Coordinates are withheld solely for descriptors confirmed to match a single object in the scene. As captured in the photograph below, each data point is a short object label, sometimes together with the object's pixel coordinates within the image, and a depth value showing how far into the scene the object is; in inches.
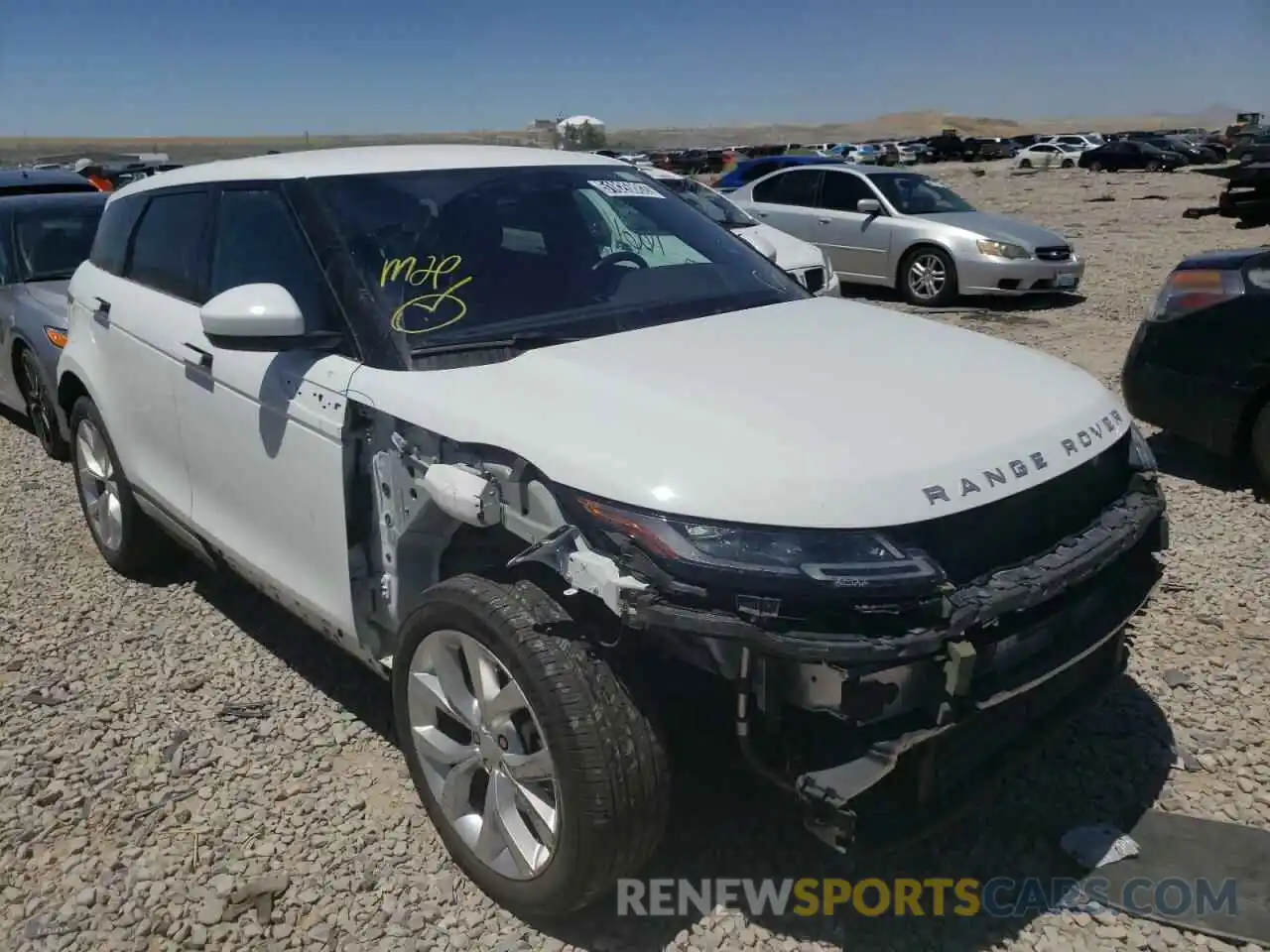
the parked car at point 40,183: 315.0
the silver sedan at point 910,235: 436.5
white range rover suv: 85.2
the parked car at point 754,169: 538.0
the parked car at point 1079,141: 1967.3
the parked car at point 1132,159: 1537.9
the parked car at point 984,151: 2197.3
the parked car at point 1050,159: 1775.3
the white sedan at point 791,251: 319.9
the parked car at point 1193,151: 1691.7
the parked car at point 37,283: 248.7
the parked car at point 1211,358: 197.3
